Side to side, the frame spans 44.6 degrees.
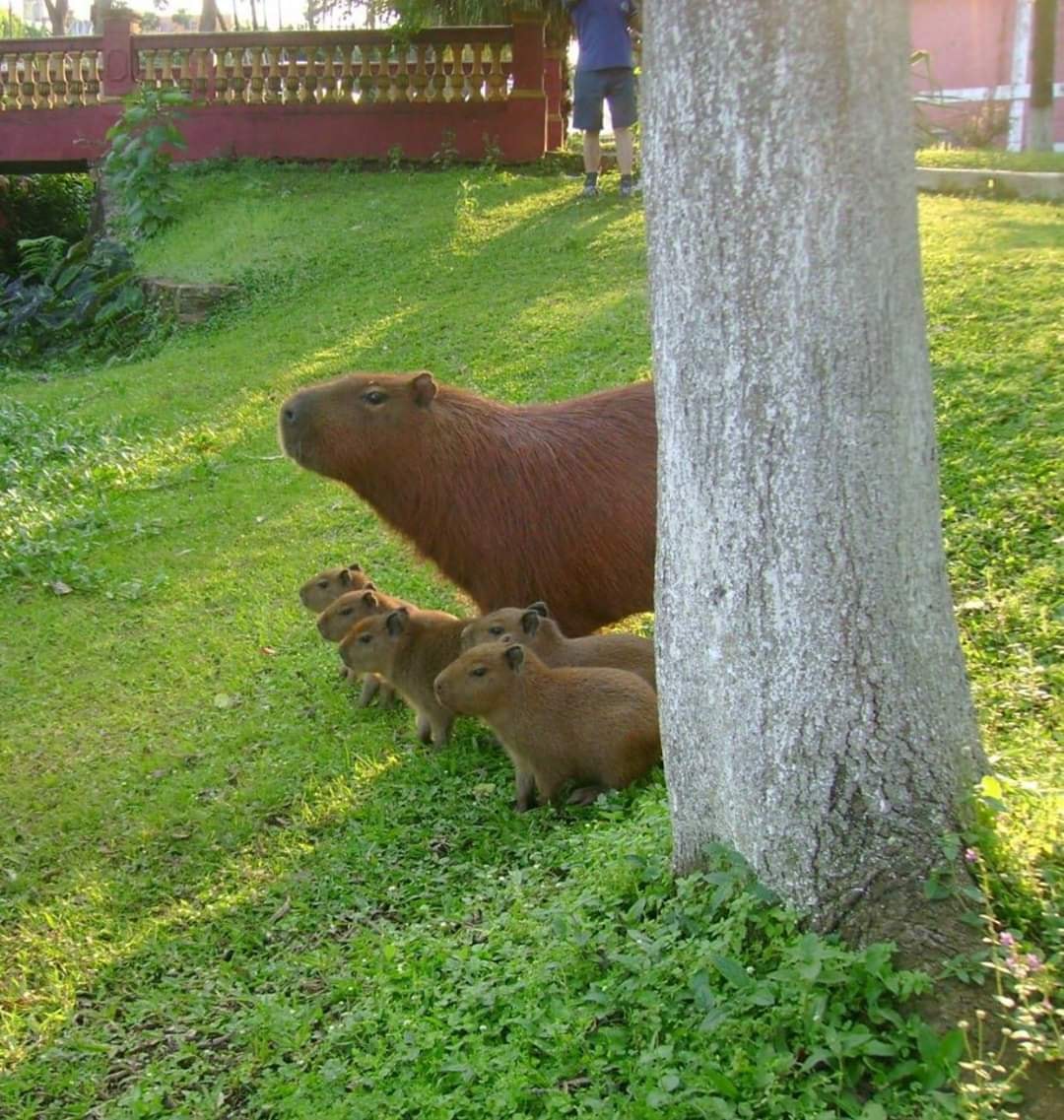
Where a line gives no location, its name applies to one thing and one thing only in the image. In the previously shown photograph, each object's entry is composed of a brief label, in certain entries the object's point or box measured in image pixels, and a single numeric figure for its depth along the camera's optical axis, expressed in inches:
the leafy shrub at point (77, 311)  579.8
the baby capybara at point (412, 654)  215.2
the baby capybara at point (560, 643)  200.5
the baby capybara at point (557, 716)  180.2
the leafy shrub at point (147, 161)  641.0
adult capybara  223.5
